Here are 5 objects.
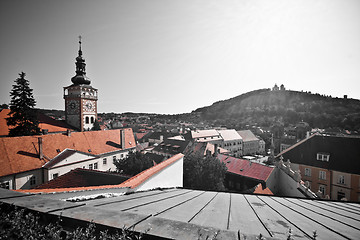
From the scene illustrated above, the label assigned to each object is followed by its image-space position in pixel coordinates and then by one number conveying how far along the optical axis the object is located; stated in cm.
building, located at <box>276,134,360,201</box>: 1747
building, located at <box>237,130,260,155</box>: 6562
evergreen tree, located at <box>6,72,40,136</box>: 2467
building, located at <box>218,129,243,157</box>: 6100
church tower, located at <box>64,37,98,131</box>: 3688
